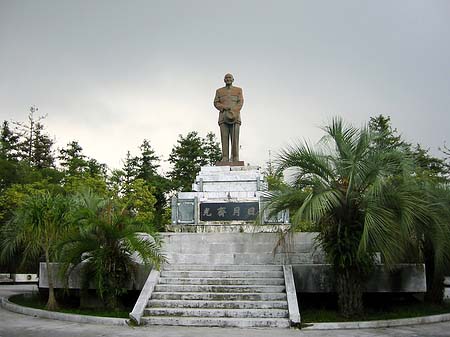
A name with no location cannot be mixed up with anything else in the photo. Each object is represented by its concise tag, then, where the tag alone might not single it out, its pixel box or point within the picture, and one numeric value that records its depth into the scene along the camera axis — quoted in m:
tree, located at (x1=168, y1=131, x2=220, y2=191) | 37.66
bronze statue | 16.20
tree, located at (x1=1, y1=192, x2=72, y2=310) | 10.55
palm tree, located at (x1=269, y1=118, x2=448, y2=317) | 9.01
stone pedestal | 14.20
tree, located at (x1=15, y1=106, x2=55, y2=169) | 40.53
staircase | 8.88
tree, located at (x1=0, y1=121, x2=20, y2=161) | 38.47
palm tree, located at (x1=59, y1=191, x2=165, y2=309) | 9.86
